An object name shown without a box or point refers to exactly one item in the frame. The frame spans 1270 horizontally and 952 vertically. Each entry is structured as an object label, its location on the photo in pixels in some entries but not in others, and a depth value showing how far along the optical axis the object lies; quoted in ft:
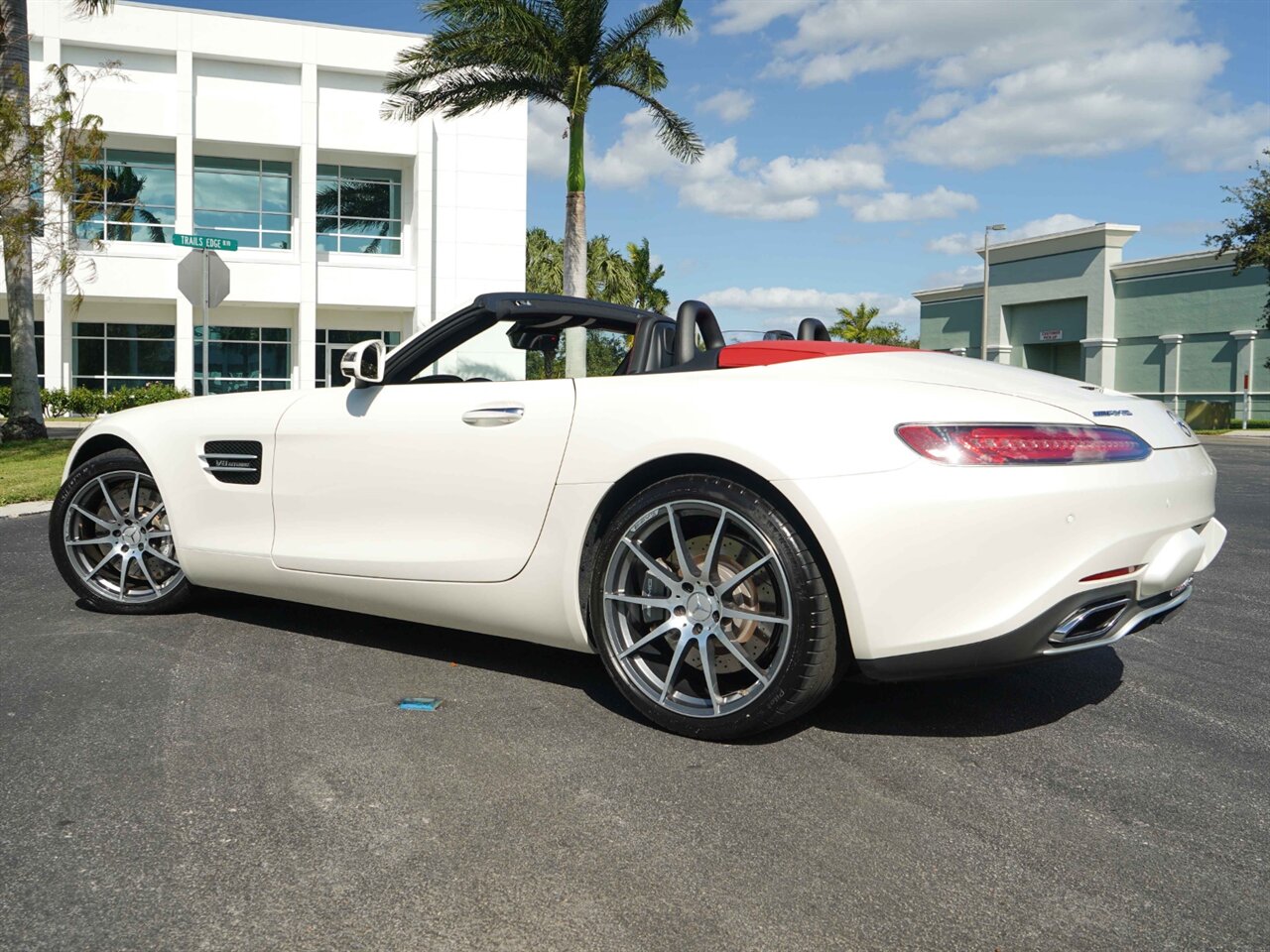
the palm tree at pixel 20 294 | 56.65
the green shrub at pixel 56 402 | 92.07
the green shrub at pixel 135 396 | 92.27
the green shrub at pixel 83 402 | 94.02
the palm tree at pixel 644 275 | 188.44
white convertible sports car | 9.55
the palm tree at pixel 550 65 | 65.21
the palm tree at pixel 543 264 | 163.84
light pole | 136.15
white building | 98.32
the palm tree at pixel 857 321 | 230.68
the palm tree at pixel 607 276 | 162.30
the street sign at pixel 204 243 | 45.27
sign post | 43.65
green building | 129.49
